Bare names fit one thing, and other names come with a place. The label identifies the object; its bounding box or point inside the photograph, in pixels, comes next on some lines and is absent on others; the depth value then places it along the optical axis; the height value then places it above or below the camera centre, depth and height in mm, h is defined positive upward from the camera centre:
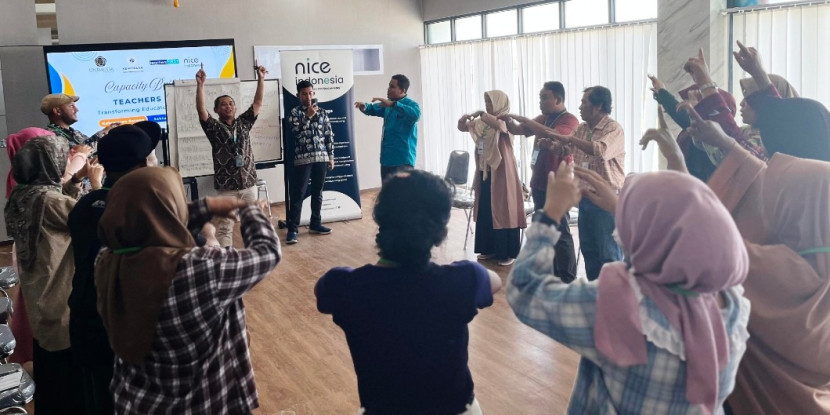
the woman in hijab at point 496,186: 5473 -437
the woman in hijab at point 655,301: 1293 -358
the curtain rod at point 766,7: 4750 +822
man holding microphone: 6656 -90
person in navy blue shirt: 1543 -380
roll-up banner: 7020 +370
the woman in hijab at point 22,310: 3268 -818
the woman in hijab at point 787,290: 1915 -483
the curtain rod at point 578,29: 6250 +1021
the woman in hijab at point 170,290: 1684 -361
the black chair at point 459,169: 6711 -344
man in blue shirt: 6441 +97
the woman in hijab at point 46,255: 2816 -446
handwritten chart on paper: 6555 +286
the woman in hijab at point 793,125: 2281 -16
